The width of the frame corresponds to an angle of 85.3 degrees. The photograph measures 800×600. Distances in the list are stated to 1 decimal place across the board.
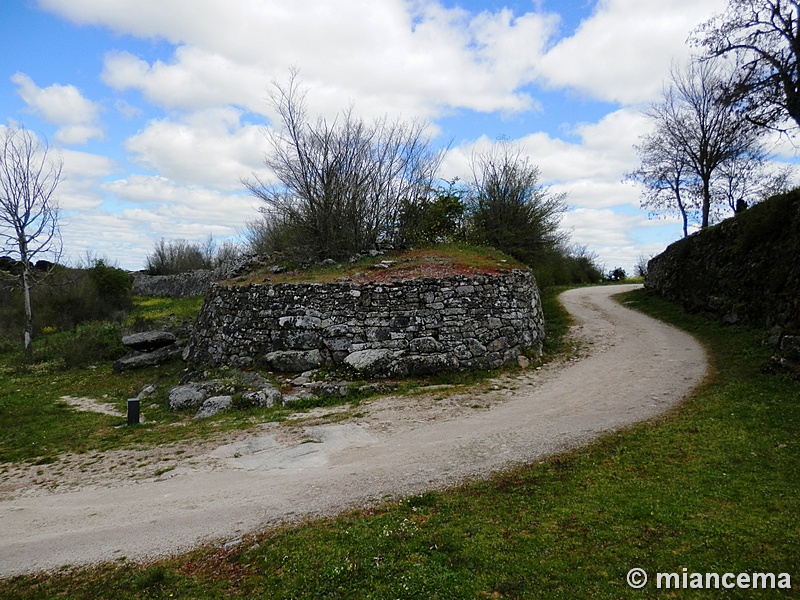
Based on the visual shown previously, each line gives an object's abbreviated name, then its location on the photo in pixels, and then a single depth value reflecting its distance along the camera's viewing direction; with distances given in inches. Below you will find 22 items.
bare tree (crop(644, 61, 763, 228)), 981.8
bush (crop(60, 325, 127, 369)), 732.7
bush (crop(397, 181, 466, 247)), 819.4
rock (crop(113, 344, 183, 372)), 670.5
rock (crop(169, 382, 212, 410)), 450.9
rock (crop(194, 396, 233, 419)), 420.3
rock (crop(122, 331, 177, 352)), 702.5
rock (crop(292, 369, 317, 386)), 492.4
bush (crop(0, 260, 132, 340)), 1057.5
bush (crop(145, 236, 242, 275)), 1882.4
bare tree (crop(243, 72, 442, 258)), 742.5
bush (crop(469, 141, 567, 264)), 967.0
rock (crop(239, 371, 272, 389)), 474.3
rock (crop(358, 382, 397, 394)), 463.5
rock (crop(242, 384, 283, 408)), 432.8
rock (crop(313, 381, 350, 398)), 456.4
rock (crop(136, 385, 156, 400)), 537.3
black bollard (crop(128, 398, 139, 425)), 415.2
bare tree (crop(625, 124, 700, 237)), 1086.8
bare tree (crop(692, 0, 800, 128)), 578.2
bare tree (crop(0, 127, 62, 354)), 839.7
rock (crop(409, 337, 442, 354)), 528.4
